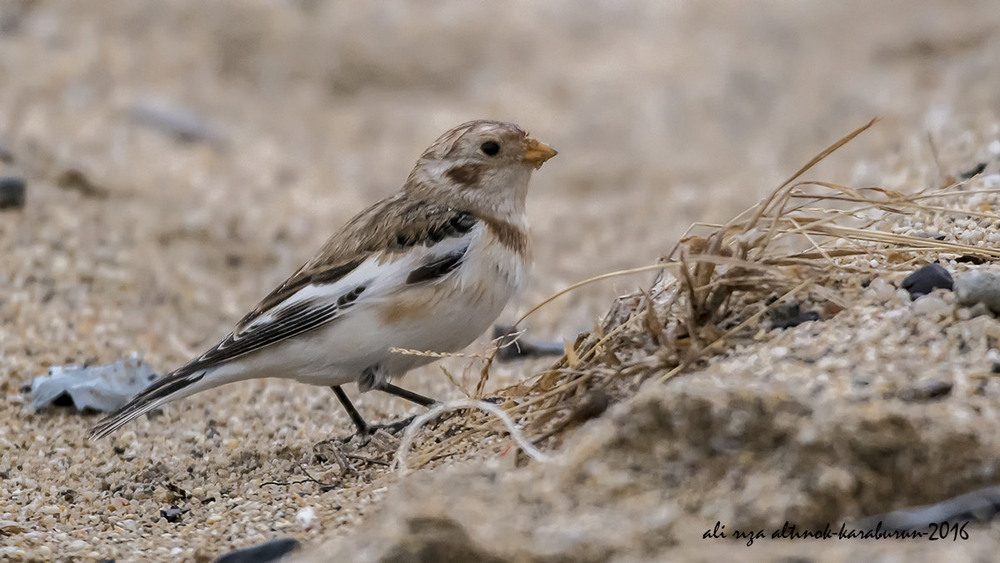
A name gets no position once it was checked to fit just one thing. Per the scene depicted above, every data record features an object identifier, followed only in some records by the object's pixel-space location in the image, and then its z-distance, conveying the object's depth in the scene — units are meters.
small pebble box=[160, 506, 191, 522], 5.84
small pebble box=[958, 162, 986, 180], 8.54
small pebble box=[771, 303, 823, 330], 5.34
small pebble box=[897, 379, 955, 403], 4.41
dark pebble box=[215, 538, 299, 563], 4.93
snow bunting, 6.62
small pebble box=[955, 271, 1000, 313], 4.98
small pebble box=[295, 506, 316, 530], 5.34
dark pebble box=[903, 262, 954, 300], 5.29
